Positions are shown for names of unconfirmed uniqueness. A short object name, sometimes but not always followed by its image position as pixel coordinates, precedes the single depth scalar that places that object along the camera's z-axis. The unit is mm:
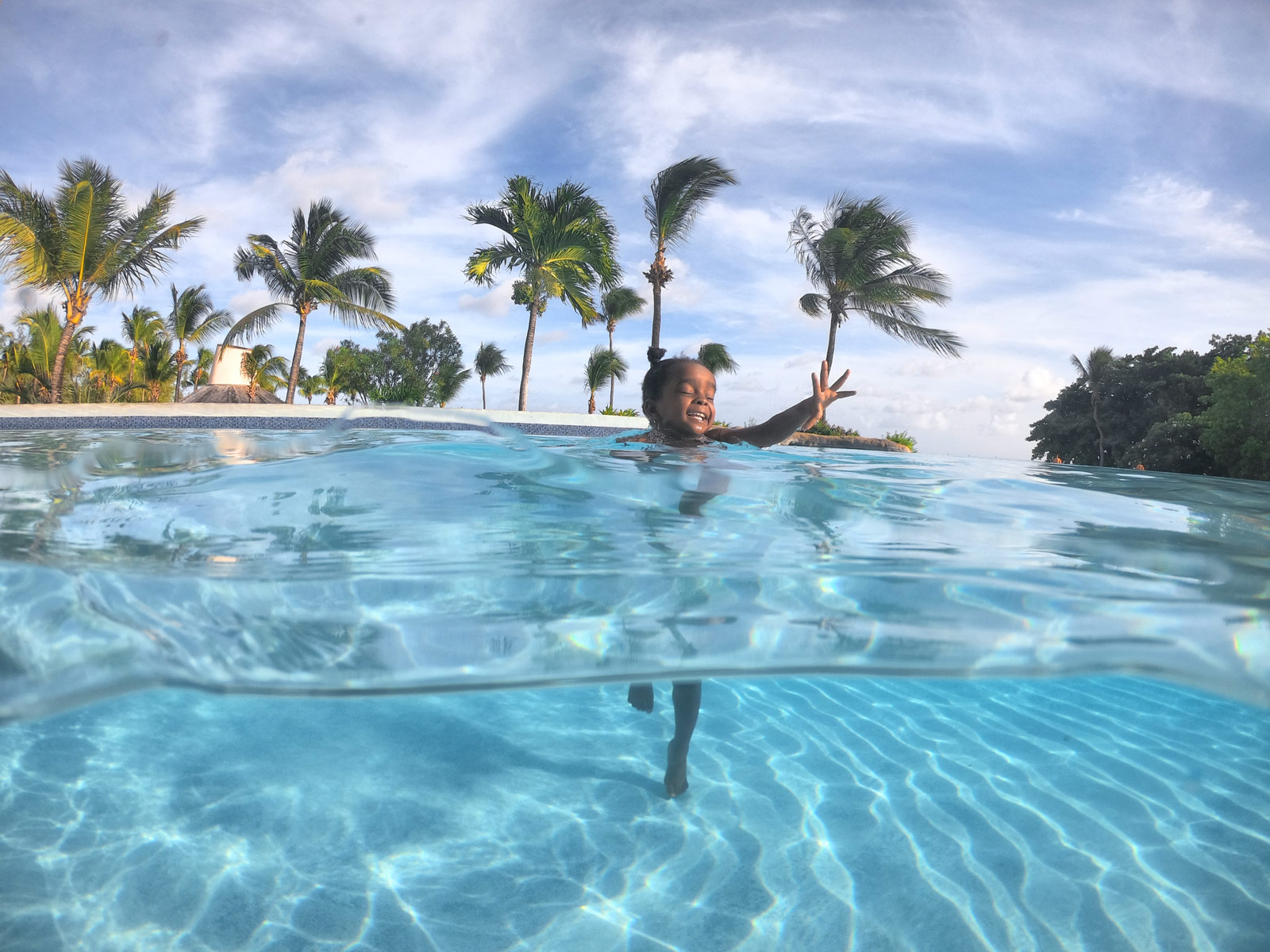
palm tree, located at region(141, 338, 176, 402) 32406
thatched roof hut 20609
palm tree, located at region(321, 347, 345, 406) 41219
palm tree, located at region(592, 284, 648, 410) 33062
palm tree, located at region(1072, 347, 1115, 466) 29109
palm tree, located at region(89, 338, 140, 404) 32219
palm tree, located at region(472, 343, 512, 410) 46406
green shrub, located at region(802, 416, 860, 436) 22681
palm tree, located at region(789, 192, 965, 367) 22297
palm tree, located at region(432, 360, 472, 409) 44375
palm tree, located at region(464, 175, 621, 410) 21562
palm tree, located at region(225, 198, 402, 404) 24812
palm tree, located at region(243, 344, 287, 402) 34641
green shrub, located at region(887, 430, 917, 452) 22186
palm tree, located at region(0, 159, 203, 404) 19000
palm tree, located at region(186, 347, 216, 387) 43906
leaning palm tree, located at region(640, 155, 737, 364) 21344
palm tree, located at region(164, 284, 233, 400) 32531
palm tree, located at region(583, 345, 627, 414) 35500
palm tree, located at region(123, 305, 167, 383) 32906
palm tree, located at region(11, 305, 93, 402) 25578
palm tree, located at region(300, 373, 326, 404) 43719
